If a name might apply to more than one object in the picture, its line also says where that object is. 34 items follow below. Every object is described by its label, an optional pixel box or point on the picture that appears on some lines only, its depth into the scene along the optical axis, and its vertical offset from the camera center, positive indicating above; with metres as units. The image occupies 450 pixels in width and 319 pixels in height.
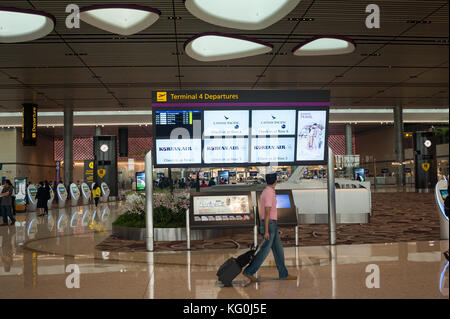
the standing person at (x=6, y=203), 14.62 -0.78
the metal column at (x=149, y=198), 8.62 -0.41
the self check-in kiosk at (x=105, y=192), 27.80 -0.86
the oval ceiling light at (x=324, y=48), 15.27 +4.43
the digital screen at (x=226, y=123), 8.48 +1.01
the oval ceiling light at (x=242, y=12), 11.70 +4.52
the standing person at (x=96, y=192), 24.02 -0.77
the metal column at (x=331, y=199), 8.98 -0.48
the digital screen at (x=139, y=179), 32.66 -0.09
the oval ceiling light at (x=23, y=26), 12.48 +4.46
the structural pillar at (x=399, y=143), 31.12 +2.26
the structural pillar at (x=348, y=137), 41.72 +3.57
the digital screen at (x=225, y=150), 8.46 +0.50
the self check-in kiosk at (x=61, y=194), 23.34 -0.80
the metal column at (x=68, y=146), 27.30 +2.04
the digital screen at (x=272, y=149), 8.48 +0.51
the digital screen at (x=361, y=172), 31.69 +0.21
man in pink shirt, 5.65 -0.75
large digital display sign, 8.46 +0.89
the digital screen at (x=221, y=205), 8.40 -0.54
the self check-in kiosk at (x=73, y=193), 24.73 -0.80
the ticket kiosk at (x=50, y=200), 23.16 -1.11
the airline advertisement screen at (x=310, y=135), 8.62 +0.78
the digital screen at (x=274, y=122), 8.52 +1.03
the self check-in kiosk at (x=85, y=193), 26.09 -0.84
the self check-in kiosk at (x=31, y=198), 21.38 -0.90
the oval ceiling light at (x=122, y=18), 11.68 +4.38
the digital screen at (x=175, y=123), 8.46 +1.03
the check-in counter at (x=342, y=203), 12.62 -0.80
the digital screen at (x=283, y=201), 8.33 -0.47
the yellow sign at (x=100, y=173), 28.21 +0.34
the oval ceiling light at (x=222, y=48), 15.02 +4.50
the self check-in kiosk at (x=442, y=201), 8.86 -0.54
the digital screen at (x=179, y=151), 8.46 +0.49
